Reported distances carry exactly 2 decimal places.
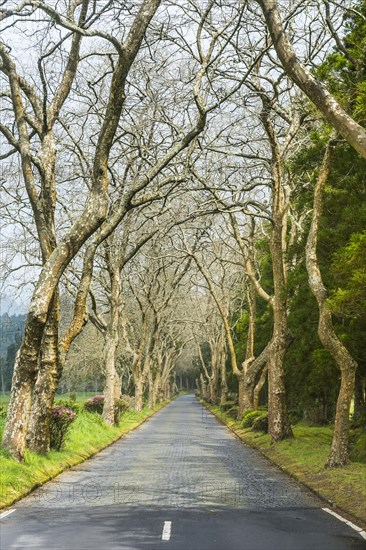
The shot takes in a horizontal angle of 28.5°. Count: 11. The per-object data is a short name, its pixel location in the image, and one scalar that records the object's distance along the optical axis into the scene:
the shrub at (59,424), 19.52
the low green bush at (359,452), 19.19
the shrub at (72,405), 30.67
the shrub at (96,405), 40.09
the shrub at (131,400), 55.85
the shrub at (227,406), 55.82
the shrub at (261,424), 30.75
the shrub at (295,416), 43.59
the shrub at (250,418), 34.47
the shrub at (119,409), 36.22
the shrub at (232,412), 47.31
